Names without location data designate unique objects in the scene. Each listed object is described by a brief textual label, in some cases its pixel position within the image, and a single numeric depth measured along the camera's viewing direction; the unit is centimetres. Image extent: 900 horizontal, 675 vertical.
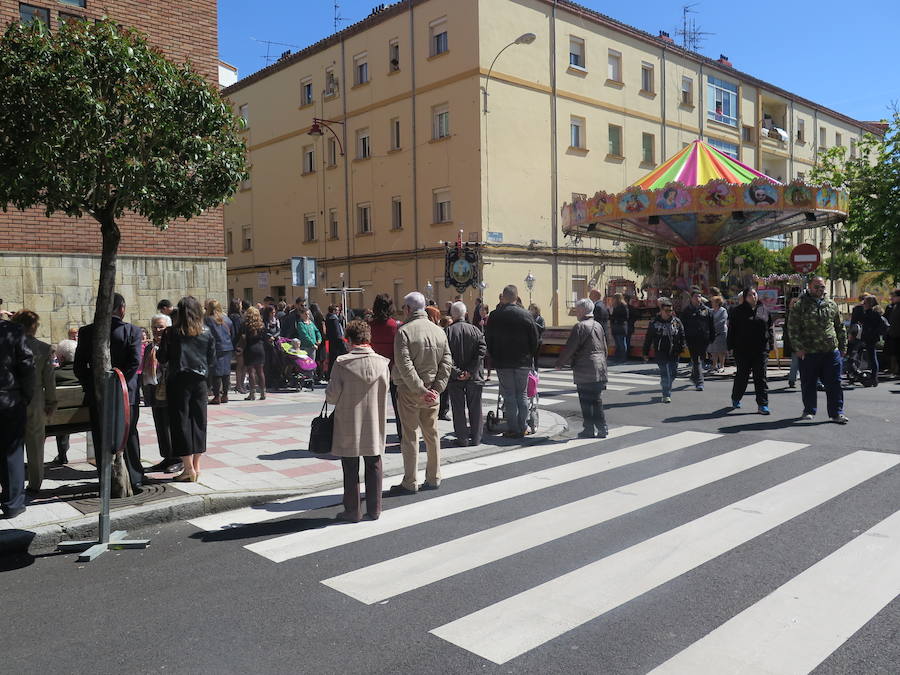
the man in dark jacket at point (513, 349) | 860
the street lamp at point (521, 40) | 2422
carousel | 2008
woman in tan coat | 559
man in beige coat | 637
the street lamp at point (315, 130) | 2736
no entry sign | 1577
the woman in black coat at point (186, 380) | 657
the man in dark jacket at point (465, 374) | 817
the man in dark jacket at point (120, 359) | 620
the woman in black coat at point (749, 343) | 1034
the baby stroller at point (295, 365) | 1435
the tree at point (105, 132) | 519
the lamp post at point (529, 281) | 2825
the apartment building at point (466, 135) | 2730
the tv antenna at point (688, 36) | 3762
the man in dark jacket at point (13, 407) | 543
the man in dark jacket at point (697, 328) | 1334
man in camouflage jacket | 940
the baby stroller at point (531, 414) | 904
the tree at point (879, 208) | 2420
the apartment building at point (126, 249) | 1342
